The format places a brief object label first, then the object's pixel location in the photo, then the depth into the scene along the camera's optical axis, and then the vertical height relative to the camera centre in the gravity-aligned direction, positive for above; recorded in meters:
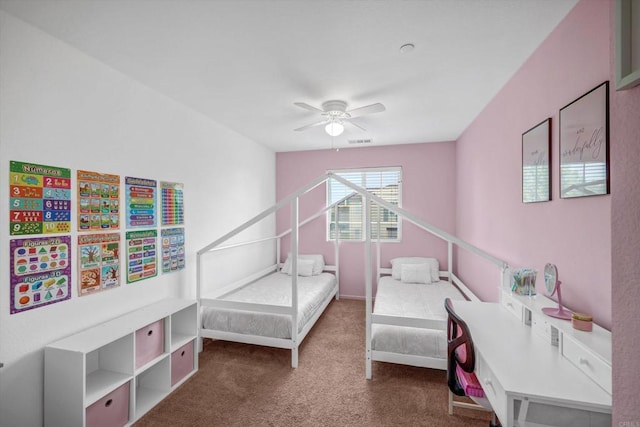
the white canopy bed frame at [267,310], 2.55 -0.92
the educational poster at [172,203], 2.61 +0.10
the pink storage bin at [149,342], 1.98 -0.95
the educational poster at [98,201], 1.92 +0.09
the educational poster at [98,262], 1.92 -0.35
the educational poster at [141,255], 2.28 -0.35
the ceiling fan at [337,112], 2.47 +0.97
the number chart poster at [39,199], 1.59 +0.09
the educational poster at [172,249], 2.61 -0.35
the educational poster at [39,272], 1.58 -0.35
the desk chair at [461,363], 1.50 -0.85
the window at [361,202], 4.55 +0.20
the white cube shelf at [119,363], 1.62 -1.02
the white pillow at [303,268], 4.33 -0.85
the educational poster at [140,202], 2.28 +0.10
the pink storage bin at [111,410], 1.66 -1.22
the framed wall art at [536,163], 1.76 +0.34
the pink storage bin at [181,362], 2.29 -1.26
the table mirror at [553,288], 1.48 -0.43
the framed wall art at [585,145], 1.28 +0.34
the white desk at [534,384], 1.08 -0.71
